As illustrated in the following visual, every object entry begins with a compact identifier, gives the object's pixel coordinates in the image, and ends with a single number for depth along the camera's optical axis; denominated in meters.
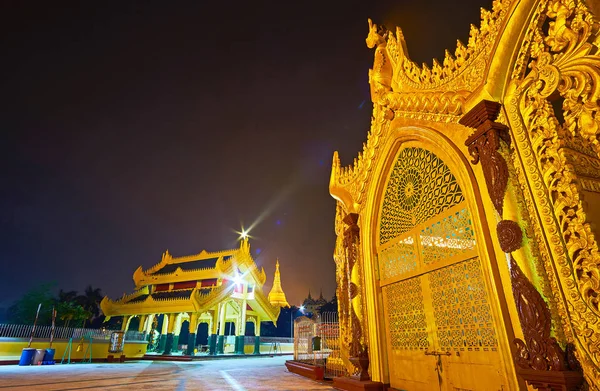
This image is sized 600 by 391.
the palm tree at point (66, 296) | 40.96
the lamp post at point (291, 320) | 43.23
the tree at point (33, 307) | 32.63
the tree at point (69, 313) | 31.36
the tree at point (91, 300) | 41.62
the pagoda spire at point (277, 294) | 33.03
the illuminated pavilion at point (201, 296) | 21.50
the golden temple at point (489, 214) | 2.61
